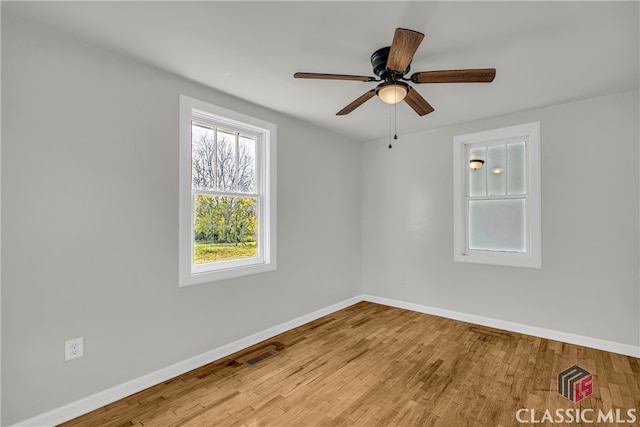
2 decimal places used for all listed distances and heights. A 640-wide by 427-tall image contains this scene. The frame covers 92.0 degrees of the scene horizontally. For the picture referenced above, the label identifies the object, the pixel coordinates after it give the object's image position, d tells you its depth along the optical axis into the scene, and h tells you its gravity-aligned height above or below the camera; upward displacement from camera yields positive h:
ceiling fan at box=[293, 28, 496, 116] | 1.67 +0.91
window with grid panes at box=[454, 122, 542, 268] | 3.46 +0.22
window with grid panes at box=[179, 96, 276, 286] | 2.69 +0.22
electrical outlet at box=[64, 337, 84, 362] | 2.03 -0.88
